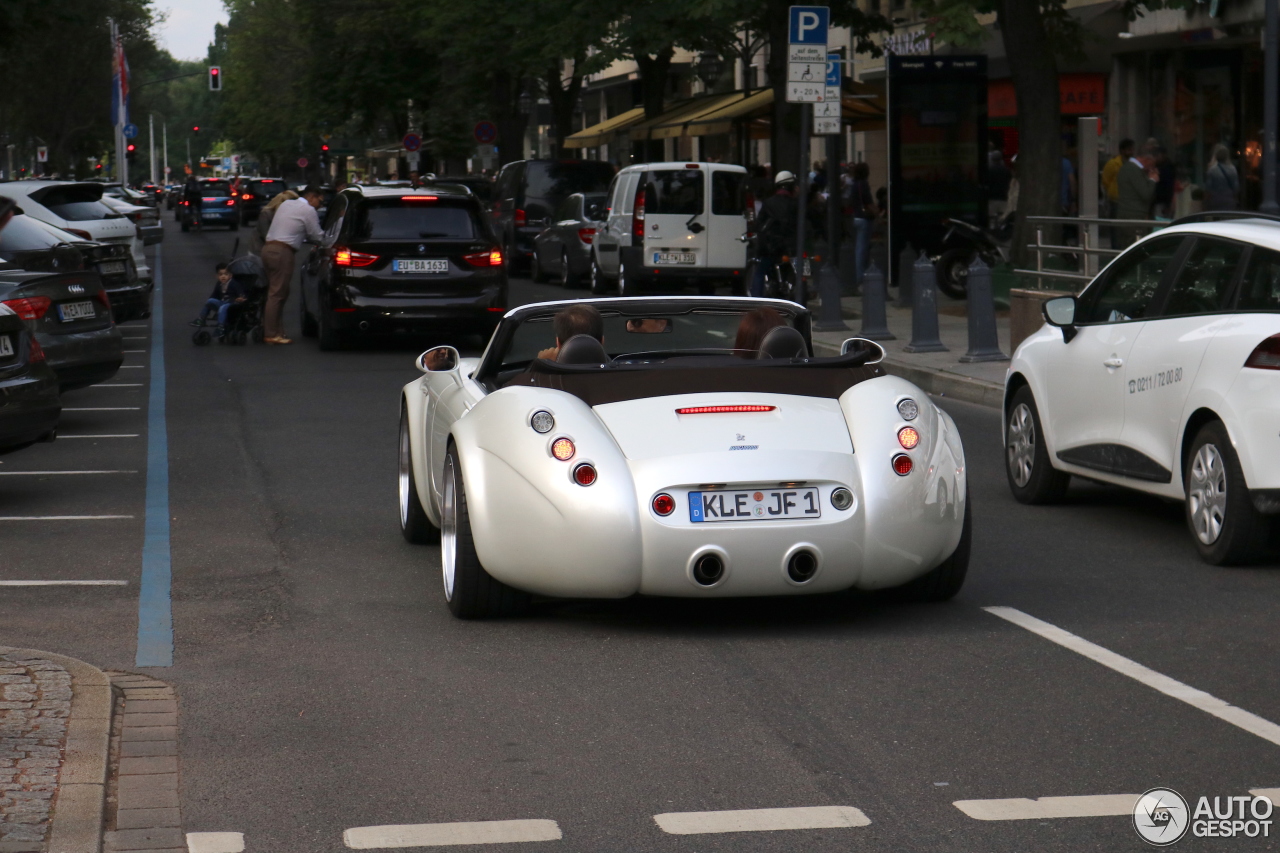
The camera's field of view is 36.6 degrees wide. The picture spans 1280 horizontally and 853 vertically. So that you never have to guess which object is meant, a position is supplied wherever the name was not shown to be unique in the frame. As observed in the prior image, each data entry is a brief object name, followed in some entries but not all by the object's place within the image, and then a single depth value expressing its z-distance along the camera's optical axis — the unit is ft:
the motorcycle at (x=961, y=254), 79.00
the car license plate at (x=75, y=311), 44.65
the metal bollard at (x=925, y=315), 58.80
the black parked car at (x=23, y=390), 34.47
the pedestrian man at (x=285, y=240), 67.46
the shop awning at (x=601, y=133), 168.25
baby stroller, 67.72
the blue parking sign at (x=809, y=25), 64.75
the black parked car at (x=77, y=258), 58.80
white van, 86.89
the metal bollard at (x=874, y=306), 63.57
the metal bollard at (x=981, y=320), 55.93
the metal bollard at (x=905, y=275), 75.15
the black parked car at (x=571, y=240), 98.73
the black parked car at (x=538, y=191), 112.98
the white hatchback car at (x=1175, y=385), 25.99
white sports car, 21.61
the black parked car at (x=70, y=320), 43.57
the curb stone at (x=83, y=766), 14.69
